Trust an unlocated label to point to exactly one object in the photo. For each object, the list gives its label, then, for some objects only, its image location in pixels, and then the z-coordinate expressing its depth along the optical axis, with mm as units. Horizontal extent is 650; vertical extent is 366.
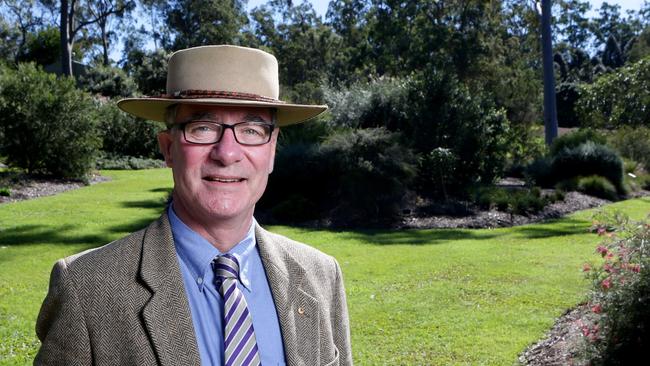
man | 1936
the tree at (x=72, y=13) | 32375
